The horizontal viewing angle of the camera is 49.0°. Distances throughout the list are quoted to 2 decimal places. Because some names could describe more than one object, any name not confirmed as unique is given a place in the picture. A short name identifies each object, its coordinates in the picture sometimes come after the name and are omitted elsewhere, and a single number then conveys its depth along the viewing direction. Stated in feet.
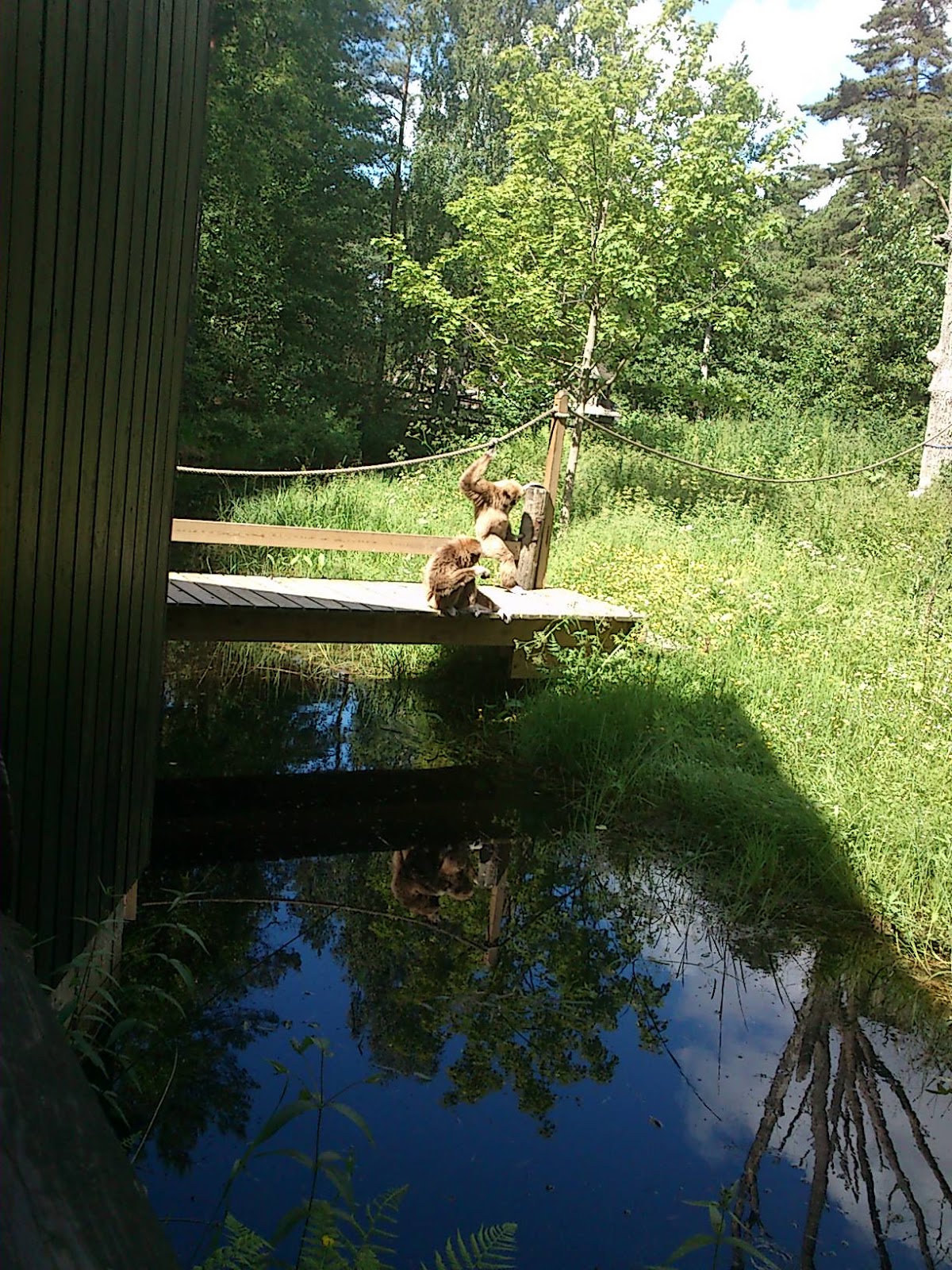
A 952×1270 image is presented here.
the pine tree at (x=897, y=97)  70.18
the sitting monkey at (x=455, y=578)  19.79
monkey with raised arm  21.21
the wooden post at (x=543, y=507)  21.94
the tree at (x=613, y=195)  34.99
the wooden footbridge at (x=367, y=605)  18.83
